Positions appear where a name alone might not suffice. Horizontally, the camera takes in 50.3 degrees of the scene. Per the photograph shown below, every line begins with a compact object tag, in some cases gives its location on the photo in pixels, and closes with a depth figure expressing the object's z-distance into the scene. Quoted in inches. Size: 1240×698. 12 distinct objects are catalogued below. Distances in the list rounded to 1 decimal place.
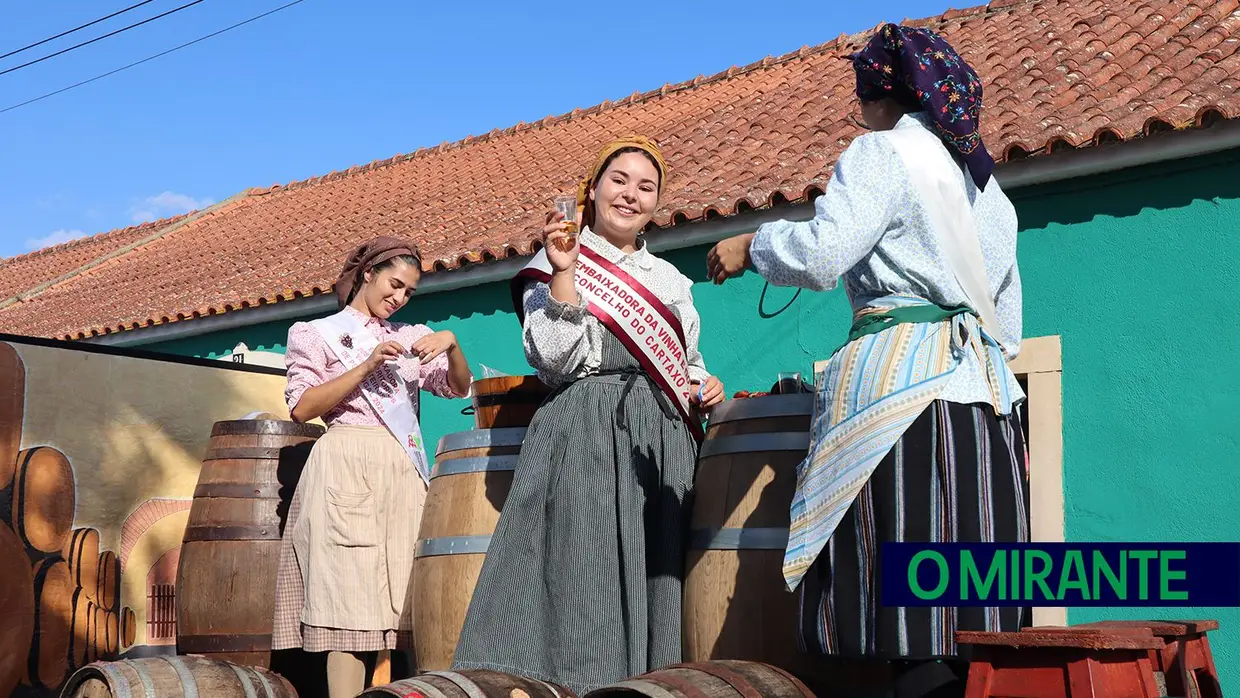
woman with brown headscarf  168.9
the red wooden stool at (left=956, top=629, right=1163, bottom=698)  92.2
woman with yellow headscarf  135.4
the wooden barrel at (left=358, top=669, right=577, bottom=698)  116.6
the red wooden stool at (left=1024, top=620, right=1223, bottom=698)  109.3
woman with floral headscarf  107.7
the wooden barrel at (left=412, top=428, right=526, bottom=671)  154.7
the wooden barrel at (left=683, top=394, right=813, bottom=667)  127.5
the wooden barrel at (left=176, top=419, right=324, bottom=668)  193.8
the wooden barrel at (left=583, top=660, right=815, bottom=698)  107.2
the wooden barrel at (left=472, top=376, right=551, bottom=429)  161.0
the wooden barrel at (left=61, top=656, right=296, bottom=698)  140.6
